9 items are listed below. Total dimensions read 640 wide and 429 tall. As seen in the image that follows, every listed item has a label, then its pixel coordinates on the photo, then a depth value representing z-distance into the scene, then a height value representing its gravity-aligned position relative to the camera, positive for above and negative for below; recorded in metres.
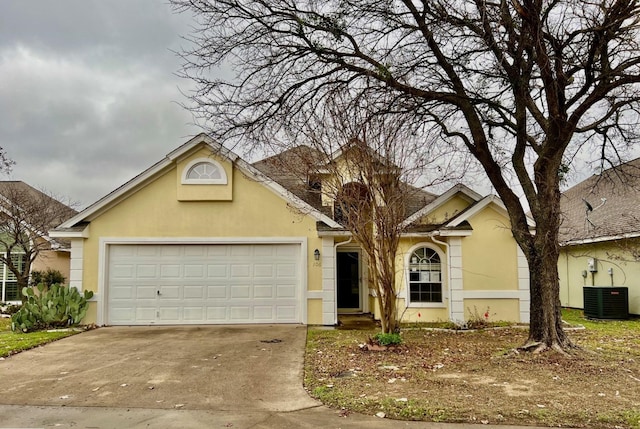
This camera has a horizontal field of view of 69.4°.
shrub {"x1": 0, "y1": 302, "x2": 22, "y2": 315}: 16.19 -1.68
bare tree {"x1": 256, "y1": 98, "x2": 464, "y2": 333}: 9.25 +1.72
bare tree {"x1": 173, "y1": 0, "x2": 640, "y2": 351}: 7.94 +3.61
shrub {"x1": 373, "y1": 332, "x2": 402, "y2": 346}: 9.38 -1.62
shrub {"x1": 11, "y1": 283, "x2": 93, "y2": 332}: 12.19 -1.27
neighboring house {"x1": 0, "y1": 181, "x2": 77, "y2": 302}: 16.83 +0.79
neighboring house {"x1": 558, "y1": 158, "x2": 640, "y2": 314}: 15.25 +0.55
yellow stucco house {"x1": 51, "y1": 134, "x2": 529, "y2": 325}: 12.90 +0.15
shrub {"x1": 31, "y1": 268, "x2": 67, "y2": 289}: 16.80 -0.62
